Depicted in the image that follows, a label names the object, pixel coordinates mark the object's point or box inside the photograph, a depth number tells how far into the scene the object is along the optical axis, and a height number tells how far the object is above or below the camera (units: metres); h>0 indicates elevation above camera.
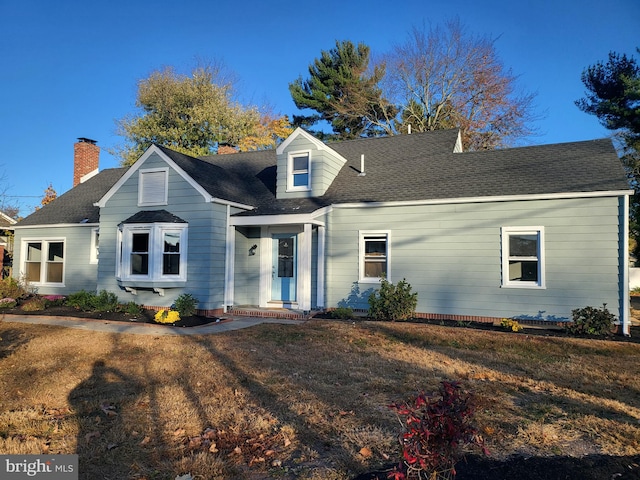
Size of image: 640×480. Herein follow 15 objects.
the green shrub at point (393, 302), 11.83 -1.10
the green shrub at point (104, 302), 13.23 -1.35
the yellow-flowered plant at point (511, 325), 10.41 -1.47
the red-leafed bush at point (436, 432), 2.71 -1.04
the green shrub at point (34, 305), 13.48 -1.51
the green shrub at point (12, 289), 14.87 -1.13
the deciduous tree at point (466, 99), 28.28 +10.61
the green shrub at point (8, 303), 14.20 -1.50
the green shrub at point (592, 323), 9.95 -1.32
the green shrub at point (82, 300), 13.48 -1.35
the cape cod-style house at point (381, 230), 10.88 +0.88
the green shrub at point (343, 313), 12.13 -1.45
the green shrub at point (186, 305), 12.19 -1.29
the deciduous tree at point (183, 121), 31.38 +9.93
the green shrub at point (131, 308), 12.66 -1.47
